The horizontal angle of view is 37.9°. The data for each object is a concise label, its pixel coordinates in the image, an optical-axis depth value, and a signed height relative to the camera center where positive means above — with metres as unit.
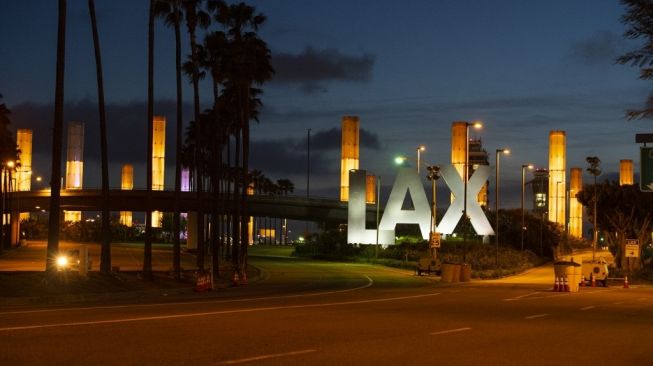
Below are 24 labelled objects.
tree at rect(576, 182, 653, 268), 72.69 +1.83
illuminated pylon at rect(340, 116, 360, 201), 98.44 +9.35
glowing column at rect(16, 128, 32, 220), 132.12 +9.62
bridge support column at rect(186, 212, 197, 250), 119.06 -0.02
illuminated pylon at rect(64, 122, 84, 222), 129.50 +9.93
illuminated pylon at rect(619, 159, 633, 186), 135.62 +9.46
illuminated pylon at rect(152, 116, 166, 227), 128.62 +10.83
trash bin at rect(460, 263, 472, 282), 54.38 -2.18
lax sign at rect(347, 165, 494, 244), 83.38 +2.35
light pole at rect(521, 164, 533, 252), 81.02 +5.14
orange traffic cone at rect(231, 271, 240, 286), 43.78 -2.25
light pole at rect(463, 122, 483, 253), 58.19 +6.04
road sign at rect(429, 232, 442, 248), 59.47 -0.38
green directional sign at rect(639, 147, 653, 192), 26.88 +1.94
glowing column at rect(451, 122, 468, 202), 95.88 +9.13
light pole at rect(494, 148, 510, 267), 68.72 +4.65
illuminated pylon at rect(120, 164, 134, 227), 154.50 +8.61
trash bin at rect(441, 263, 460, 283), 53.47 -2.14
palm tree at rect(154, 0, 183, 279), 42.53 +6.24
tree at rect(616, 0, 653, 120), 19.69 +4.36
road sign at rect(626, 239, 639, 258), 58.74 -0.79
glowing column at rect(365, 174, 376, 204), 134.00 +6.51
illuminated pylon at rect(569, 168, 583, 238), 141.38 +3.52
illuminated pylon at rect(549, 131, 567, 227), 113.12 +8.97
